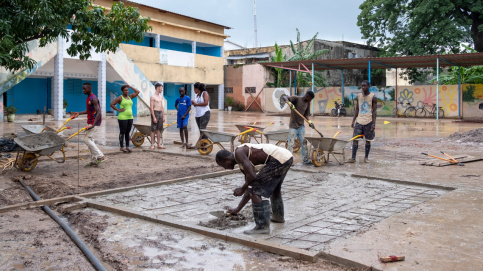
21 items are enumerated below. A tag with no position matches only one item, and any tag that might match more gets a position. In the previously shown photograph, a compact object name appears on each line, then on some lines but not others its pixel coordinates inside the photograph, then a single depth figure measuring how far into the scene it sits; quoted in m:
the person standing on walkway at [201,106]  11.27
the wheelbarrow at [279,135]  10.23
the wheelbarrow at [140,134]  11.75
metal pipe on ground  3.92
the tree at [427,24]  29.81
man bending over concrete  4.80
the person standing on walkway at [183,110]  11.72
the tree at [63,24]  7.59
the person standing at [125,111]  10.63
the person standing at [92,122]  9.01
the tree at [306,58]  34.12
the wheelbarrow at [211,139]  10.00
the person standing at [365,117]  9.61
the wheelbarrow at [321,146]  9.02
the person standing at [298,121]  9.19
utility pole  57.15
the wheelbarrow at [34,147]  8.20
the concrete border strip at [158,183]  6.62
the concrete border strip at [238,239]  4.11
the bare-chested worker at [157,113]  11.48
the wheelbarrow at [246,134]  10.99
